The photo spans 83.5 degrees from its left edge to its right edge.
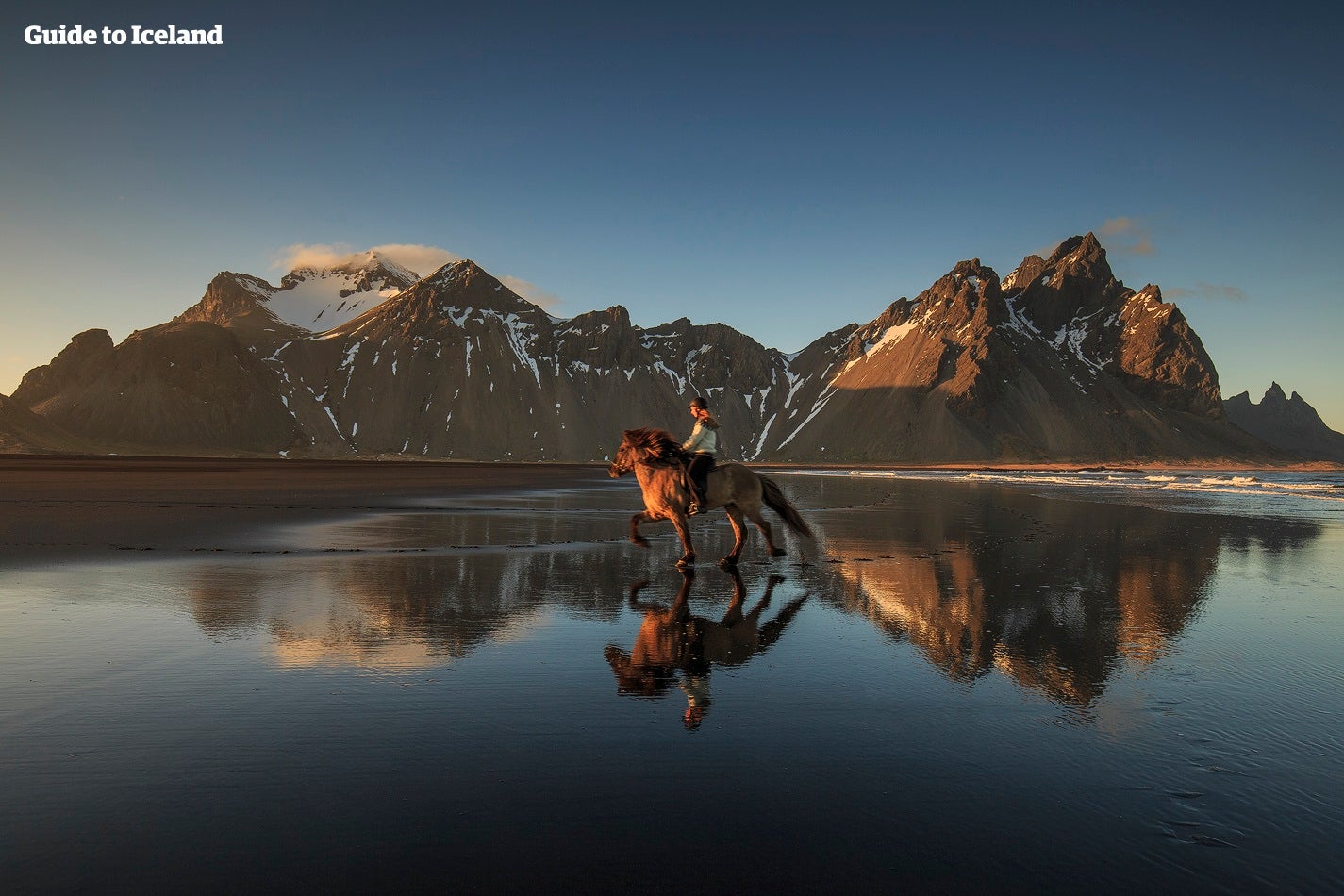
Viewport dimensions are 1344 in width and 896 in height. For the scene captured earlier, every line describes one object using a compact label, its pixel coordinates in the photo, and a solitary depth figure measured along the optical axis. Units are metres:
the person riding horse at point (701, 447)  13.77
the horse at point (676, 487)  13.85
